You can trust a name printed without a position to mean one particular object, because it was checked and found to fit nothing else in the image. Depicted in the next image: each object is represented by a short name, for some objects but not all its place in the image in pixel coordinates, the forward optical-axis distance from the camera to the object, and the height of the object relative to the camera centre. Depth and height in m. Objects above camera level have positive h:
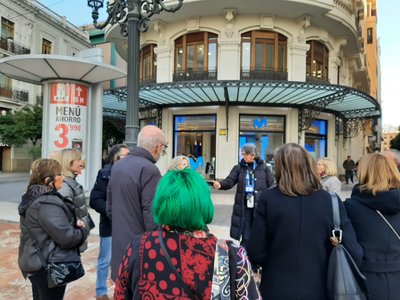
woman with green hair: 1.39 -0.44
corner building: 16.11 +3.95
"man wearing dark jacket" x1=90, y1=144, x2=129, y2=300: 3.95 -0.87
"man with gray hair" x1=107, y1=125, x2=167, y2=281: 2.78 -0.38
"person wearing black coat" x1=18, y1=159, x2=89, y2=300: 2.66 -0.65
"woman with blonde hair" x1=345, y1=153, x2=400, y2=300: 2.43 -0.57
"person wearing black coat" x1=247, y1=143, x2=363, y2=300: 2.21 -0.53
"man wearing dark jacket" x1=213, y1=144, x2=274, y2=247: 4.85 -0.48
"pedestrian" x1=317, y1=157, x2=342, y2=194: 4.08 -0.24
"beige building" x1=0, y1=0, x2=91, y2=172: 28.78 +9.68
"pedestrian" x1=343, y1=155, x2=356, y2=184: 18.97 -0.75
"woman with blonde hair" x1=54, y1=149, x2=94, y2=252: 3.47 -0.31
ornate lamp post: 5.57 +1.42
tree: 24.46 +1.56
